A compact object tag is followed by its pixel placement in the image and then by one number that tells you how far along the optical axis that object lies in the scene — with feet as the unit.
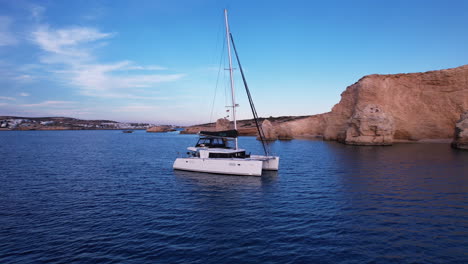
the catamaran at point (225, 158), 76.38
